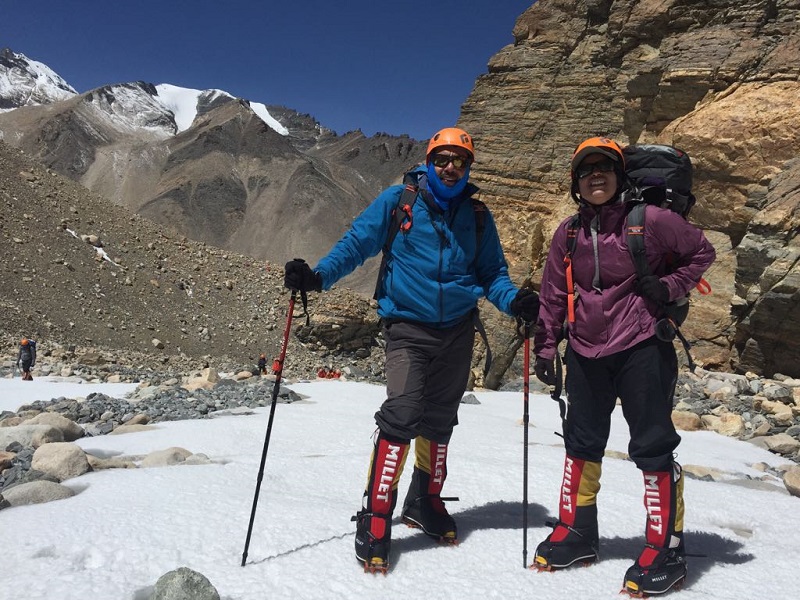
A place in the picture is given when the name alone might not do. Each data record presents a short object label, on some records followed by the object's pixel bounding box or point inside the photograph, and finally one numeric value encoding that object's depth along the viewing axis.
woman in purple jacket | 2.90
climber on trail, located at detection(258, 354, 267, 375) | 20.00
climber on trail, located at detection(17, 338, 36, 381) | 15.00
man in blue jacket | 3.20
